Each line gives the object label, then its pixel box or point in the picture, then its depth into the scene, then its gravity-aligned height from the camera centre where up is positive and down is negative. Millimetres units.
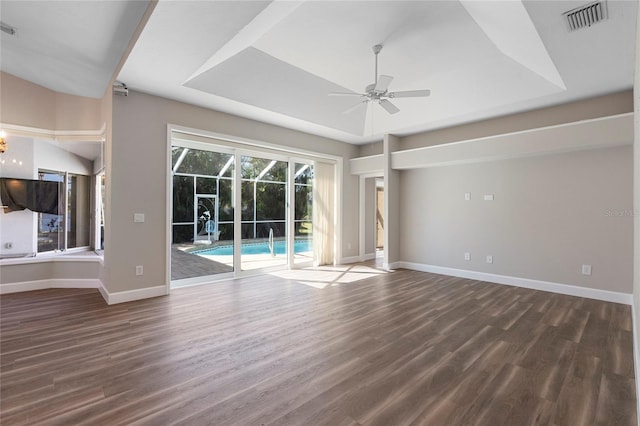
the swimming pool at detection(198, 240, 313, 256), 5340 -696
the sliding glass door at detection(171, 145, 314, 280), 4918 +38
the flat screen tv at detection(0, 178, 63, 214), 4668 +275
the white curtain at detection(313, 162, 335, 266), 6715 -2
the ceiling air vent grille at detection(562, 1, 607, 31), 2457 +1699
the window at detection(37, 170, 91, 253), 5090 -109
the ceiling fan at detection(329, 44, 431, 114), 3614 +1496
